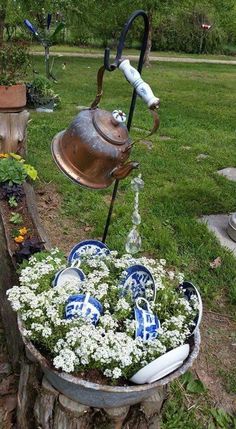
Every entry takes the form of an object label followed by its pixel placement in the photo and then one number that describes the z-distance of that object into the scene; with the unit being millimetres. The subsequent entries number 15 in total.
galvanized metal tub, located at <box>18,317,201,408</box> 1558
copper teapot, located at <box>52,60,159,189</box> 1658
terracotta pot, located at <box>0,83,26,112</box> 5641
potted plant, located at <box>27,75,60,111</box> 7815
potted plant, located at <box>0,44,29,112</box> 5656
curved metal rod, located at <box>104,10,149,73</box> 1691
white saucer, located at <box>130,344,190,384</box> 1551
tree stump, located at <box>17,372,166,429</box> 1719
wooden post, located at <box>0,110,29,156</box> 4449
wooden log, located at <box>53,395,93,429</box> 1709
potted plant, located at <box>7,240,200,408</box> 1598
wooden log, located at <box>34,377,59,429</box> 1770
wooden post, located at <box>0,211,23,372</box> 2449
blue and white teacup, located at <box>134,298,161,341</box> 1717
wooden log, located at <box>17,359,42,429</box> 1891
